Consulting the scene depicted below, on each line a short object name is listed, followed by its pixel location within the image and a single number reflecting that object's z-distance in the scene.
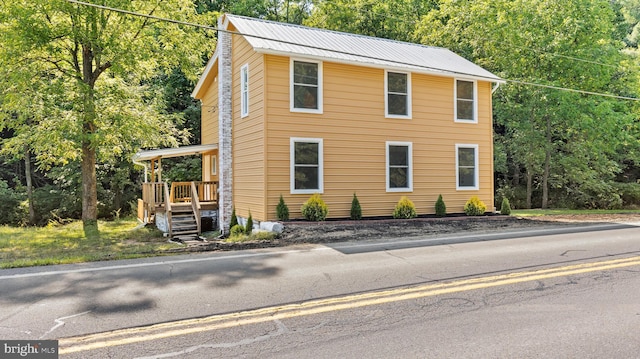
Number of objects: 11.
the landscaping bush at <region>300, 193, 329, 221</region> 12.88
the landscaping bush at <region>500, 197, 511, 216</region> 15.94
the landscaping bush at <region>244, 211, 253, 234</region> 13.23
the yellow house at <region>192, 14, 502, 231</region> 13.16
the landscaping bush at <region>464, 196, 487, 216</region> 15.55
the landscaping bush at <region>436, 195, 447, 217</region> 15.09
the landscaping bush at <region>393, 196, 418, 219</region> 14.25
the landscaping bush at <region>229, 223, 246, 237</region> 13.59
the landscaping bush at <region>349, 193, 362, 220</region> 13.74
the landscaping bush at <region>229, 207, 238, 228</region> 14.81
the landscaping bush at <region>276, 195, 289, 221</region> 12.72
